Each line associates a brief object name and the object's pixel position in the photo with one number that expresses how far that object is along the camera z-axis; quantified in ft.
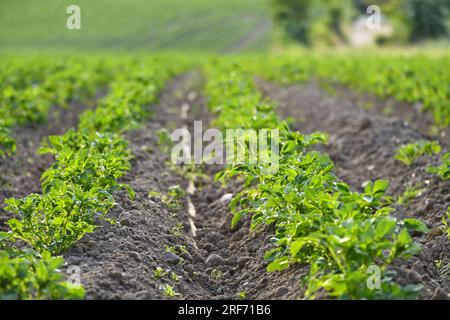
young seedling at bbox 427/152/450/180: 34.45
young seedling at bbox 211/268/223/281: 28.88
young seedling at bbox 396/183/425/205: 38.14
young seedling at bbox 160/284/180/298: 24.28
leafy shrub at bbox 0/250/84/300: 20.09
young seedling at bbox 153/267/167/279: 25.69
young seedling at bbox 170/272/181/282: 26.30
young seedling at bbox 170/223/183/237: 31.98
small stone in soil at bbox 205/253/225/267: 30.35
